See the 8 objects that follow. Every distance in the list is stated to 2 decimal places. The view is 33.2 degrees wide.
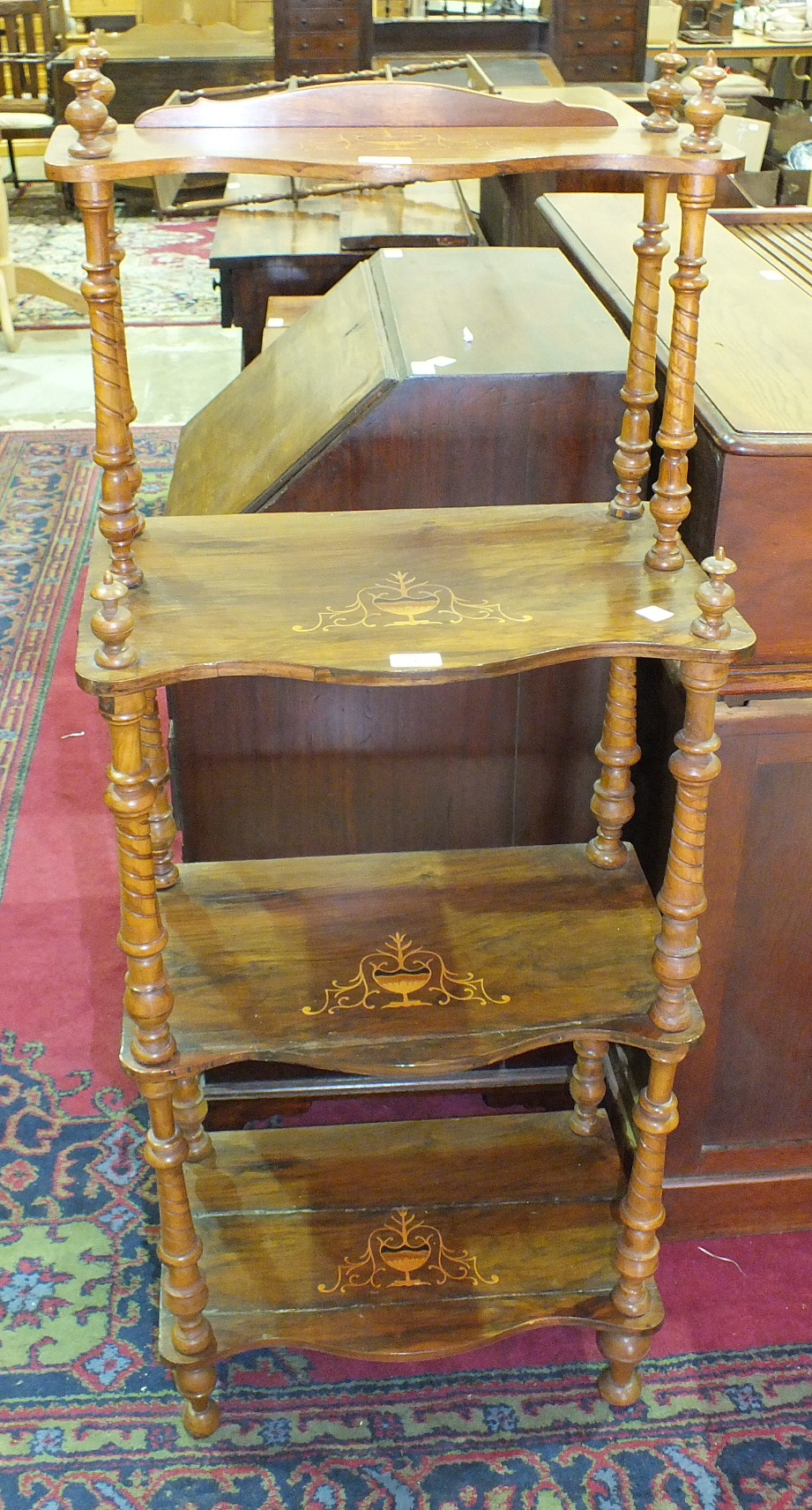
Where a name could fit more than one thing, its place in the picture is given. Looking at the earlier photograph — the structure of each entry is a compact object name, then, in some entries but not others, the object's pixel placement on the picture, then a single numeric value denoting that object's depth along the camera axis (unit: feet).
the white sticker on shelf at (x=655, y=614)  4.66
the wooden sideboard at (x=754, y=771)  5.15
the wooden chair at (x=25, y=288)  18.31
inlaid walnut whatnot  4.44
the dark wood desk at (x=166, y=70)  25.36
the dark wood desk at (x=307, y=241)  12.61
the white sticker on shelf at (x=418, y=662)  4.36
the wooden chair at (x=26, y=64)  24.61
